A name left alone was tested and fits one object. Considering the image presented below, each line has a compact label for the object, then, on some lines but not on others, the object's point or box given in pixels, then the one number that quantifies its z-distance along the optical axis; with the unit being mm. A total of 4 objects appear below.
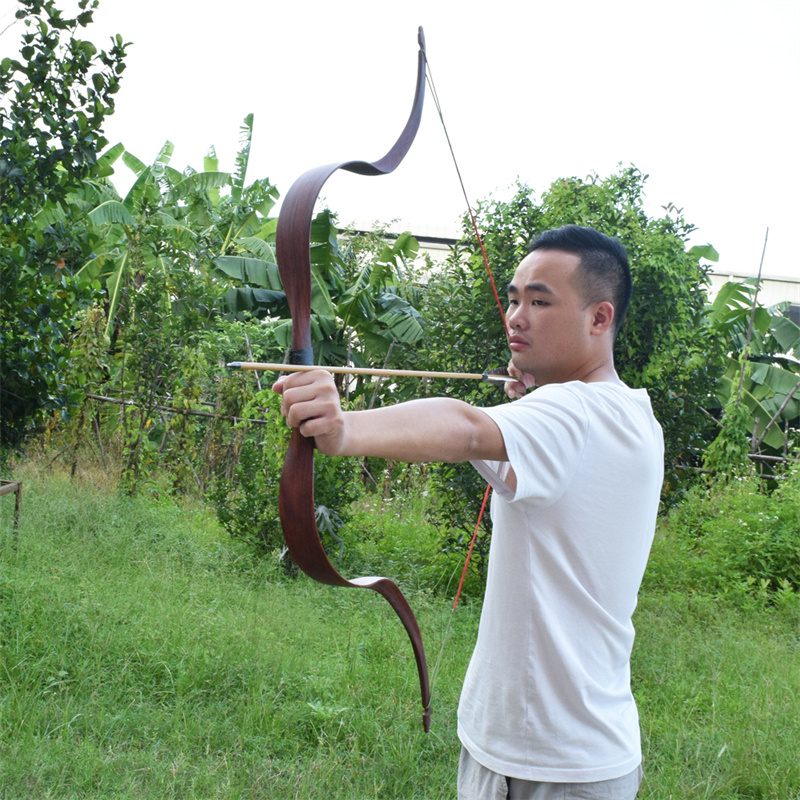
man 1104
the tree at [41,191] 3393
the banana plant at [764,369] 8688
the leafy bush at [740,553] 4932
